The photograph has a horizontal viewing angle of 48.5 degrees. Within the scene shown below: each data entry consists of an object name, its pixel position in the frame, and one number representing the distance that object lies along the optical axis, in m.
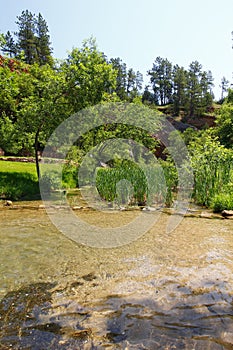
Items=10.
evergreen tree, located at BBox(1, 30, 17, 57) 55.20
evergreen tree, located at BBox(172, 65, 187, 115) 61.34
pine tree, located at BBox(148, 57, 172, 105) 73.32
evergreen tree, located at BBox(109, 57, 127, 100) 60.19
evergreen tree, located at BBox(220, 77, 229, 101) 88.39
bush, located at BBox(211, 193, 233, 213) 10.83
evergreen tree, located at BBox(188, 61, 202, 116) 59.33
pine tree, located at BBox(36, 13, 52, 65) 57.34
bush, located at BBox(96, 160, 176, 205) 13.28
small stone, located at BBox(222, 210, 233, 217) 9.99
